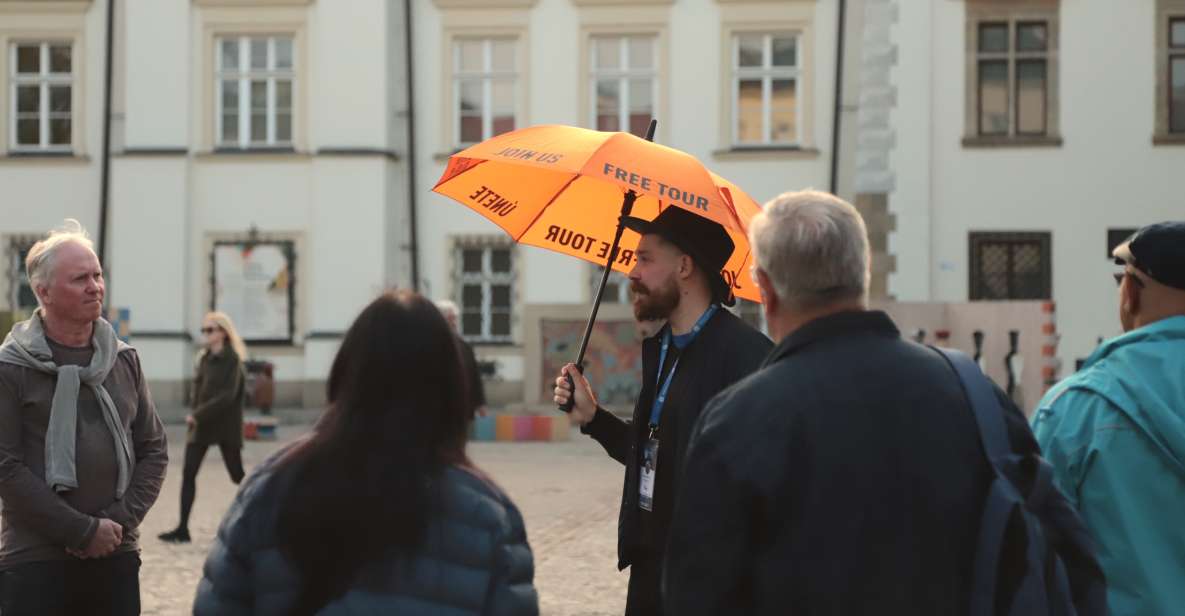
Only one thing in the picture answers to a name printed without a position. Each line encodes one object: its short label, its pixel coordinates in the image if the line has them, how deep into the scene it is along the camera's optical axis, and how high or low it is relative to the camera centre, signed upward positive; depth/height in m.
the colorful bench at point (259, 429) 22.70 -1.59
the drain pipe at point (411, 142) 27.45 +2.74
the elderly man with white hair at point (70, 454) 4.84 -0.42
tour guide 4.62 -0.17
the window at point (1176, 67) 25.84 +3.76
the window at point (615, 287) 27.61 +0.39
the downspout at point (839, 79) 26.81 +3.69
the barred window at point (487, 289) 27.77 +0.36
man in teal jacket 3.77 -0.33
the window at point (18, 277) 28.27 +0.52
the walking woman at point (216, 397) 12.04 -0.63
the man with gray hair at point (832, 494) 3.04 -0.33
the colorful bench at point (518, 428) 22.50 -1.56
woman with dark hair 2.90 -0.34
